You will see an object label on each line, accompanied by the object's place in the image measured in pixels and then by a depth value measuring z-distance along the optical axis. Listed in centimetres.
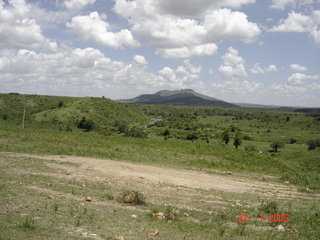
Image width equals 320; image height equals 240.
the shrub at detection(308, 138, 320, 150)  7204
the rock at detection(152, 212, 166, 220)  1052
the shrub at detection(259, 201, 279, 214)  1229
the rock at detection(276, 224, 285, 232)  1025
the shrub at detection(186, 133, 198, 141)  9150
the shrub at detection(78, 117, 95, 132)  9625
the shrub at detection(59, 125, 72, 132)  8288
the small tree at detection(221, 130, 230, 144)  7944
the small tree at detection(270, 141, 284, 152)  7109
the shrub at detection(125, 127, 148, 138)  6223
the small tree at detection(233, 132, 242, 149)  6797
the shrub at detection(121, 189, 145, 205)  1227
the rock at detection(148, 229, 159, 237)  882
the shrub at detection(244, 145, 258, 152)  6825
